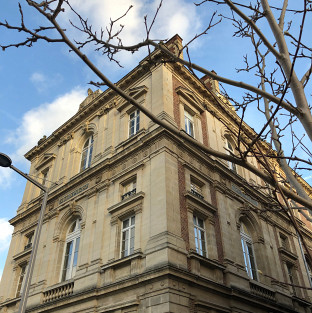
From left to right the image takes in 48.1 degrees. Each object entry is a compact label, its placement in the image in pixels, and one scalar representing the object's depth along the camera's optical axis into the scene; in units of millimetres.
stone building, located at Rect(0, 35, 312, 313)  13508
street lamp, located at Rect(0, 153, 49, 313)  9609
